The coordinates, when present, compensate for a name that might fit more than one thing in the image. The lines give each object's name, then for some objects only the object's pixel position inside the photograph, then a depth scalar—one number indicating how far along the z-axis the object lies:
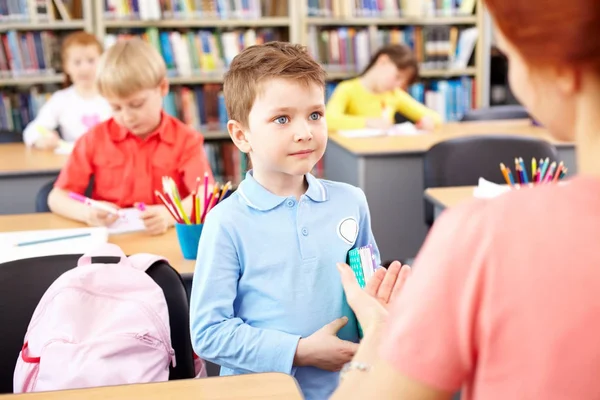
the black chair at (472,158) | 2.86
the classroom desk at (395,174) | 3.45
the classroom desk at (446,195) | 2.34
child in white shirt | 3.87
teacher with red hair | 0.54
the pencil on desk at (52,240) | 1.93
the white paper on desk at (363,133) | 3.82
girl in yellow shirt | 4.40
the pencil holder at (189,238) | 1.81
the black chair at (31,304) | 1.42
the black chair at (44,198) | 2.53
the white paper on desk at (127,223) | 2.10
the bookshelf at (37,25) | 4.82
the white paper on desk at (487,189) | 2.18
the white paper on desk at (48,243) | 1.84
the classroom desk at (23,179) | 3.03
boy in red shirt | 2.35
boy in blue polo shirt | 1.28
